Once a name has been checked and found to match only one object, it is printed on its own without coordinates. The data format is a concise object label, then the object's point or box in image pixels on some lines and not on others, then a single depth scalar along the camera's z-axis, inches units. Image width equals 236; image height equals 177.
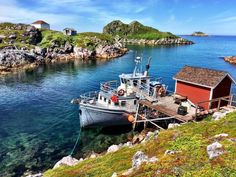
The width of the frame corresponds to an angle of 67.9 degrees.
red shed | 935.0
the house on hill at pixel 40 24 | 4703.8
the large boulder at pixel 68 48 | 3403.8
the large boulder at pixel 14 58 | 2474.6
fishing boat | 1018.2
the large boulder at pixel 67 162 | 682.6
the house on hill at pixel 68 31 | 4370.8
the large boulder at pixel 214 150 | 390.6
